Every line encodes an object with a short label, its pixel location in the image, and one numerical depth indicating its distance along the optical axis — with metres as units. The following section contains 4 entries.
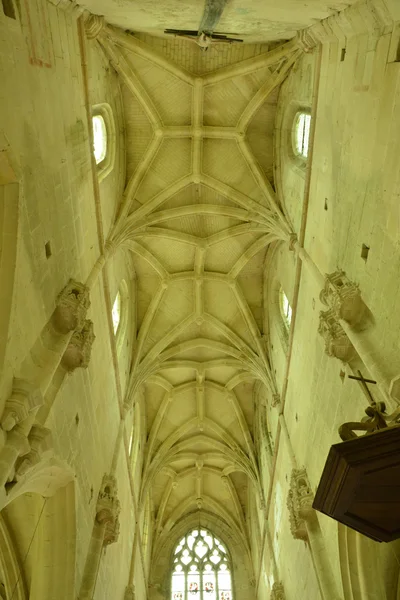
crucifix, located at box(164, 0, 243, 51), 8.66
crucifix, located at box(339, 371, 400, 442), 4.50
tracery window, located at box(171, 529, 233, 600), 17.78
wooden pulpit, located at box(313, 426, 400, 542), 3.91
